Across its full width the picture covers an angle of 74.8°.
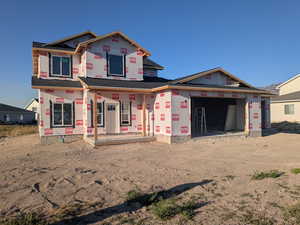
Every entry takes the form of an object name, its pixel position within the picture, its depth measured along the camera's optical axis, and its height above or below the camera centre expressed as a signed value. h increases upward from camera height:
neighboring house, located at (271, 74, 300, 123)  22.53 +0.96
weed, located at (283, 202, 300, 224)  3.18 -1.67
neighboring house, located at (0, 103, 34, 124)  41.05 +0.12
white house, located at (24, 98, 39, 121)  50.37 +2.82
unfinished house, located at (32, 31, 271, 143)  11.30 +1.41
